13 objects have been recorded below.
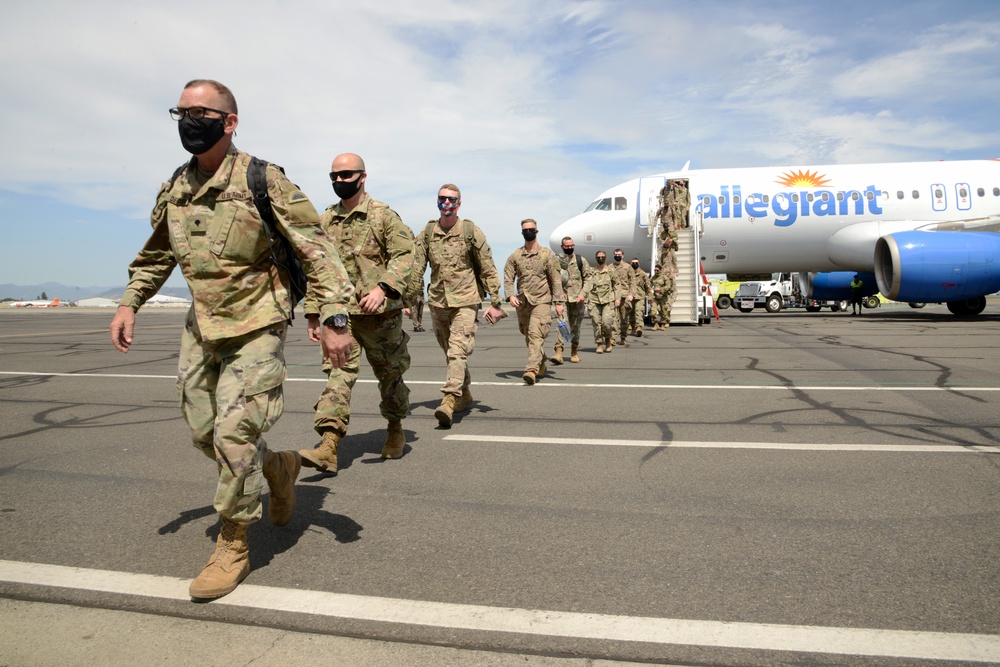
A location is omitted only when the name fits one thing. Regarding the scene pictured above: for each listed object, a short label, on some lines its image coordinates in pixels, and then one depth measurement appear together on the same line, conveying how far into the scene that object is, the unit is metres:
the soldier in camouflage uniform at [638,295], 17.55
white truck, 37.66
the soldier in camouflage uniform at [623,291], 14.52
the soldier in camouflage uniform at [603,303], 12.81
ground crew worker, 26.14
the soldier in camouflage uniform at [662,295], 20.48
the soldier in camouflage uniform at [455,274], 6.61
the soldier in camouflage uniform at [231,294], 3.10
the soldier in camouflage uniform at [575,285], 12.30
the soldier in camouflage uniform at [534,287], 9.08
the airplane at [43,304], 72.84
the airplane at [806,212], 21.95
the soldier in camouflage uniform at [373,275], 4.94
